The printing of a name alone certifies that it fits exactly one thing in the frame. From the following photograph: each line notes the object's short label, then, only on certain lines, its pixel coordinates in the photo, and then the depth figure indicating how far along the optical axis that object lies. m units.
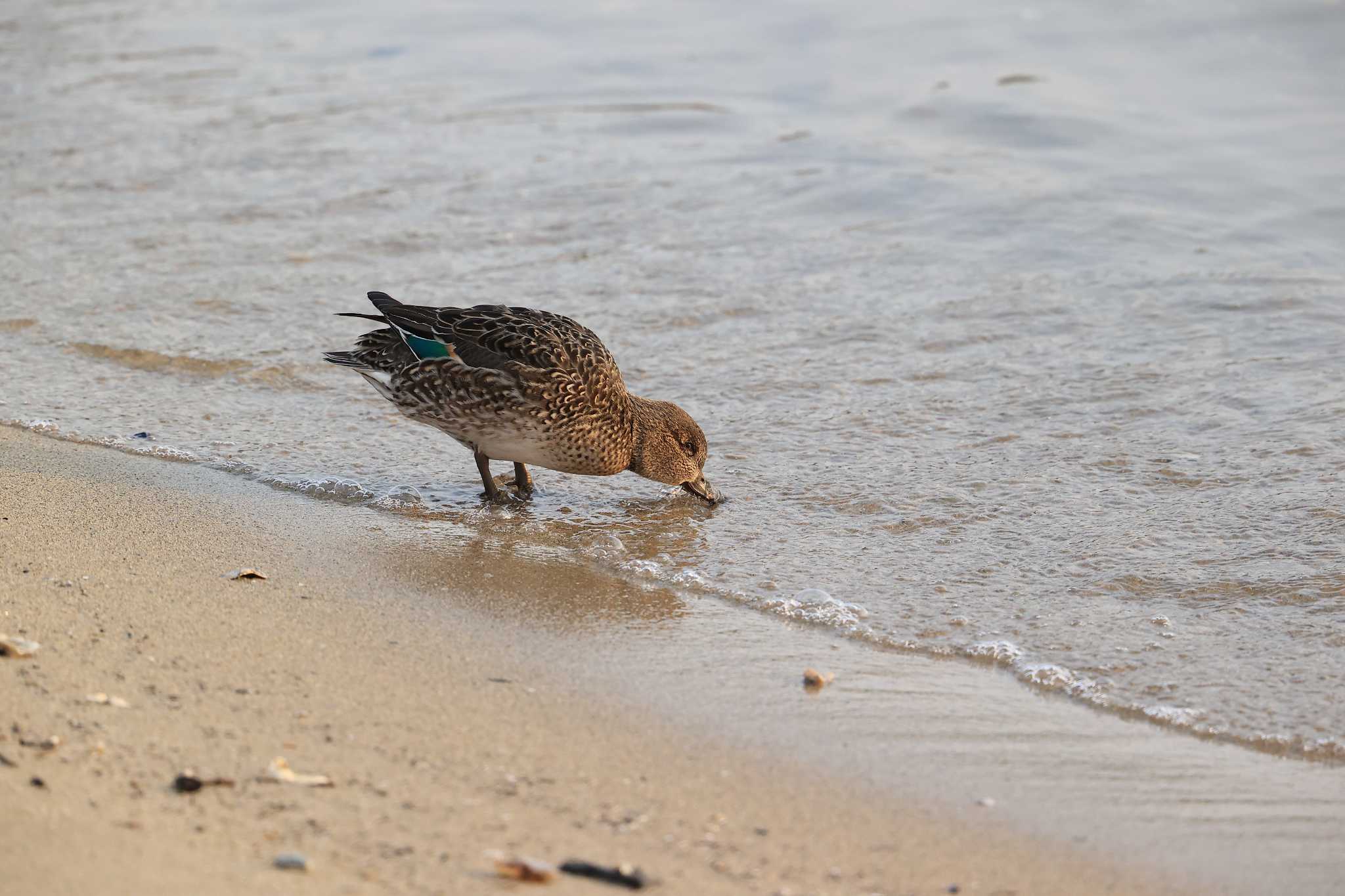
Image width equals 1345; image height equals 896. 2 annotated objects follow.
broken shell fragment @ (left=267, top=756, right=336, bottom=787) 7.39
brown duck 12.58
